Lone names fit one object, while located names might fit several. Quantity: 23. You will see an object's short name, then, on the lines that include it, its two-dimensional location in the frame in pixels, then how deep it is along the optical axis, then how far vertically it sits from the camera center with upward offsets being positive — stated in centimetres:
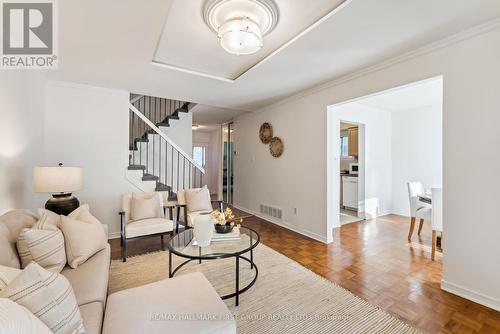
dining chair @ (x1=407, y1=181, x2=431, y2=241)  324 -61
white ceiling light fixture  167 +119
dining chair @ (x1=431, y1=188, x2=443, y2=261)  267 -56
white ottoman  110 -79
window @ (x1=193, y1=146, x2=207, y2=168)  805 +42
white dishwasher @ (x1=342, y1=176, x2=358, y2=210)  525 -63
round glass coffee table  190 -75
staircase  450 +40
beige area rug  166 -118
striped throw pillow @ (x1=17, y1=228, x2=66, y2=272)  147 -57
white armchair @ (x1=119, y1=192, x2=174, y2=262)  278 -73
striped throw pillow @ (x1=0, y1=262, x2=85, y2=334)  87 -55
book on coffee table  223 -71
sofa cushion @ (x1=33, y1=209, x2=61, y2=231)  165 -44
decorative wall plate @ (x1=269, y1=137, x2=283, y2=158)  432 +38
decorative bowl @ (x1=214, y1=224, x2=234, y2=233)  231 -65
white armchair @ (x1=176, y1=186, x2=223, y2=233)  354 -60
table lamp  235 -21
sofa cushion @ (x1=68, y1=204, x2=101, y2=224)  202 -47
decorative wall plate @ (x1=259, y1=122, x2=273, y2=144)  457 +70
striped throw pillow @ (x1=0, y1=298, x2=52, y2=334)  69 -51
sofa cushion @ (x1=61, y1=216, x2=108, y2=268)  171 -60
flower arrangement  230 -57
